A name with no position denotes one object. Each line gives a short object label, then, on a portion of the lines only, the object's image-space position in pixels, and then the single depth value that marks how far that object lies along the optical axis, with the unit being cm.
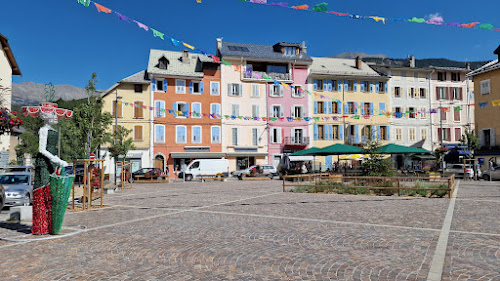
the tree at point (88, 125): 1872
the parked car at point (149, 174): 2934
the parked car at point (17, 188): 1220
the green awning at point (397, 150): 2042
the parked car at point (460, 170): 2780
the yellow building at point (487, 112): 3200
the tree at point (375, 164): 1786
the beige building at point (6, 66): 2803
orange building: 3744
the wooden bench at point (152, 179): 2878
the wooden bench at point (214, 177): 2962
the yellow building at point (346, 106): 4141
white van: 3200
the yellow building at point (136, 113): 3656
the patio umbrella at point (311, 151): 2305
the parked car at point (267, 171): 3215
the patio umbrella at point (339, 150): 2192
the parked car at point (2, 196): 711
